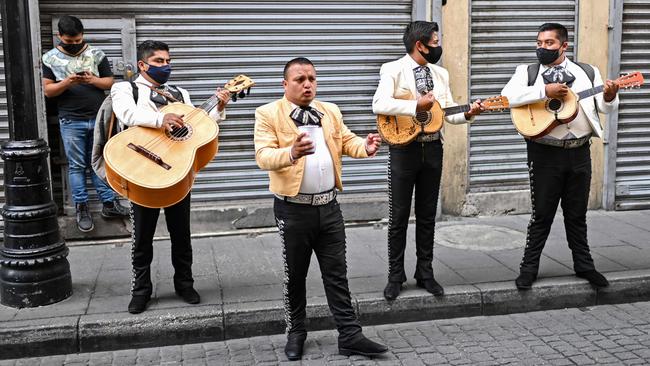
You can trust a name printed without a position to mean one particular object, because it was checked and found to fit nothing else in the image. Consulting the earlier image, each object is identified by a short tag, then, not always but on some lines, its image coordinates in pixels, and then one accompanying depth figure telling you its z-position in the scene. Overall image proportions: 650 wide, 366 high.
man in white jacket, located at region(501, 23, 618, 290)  5.50
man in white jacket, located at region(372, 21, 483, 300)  5.28
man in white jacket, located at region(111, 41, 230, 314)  4.94
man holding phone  6.80
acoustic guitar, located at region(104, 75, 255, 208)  4.73
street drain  7.09
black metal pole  5.27
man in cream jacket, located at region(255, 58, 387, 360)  4.47
